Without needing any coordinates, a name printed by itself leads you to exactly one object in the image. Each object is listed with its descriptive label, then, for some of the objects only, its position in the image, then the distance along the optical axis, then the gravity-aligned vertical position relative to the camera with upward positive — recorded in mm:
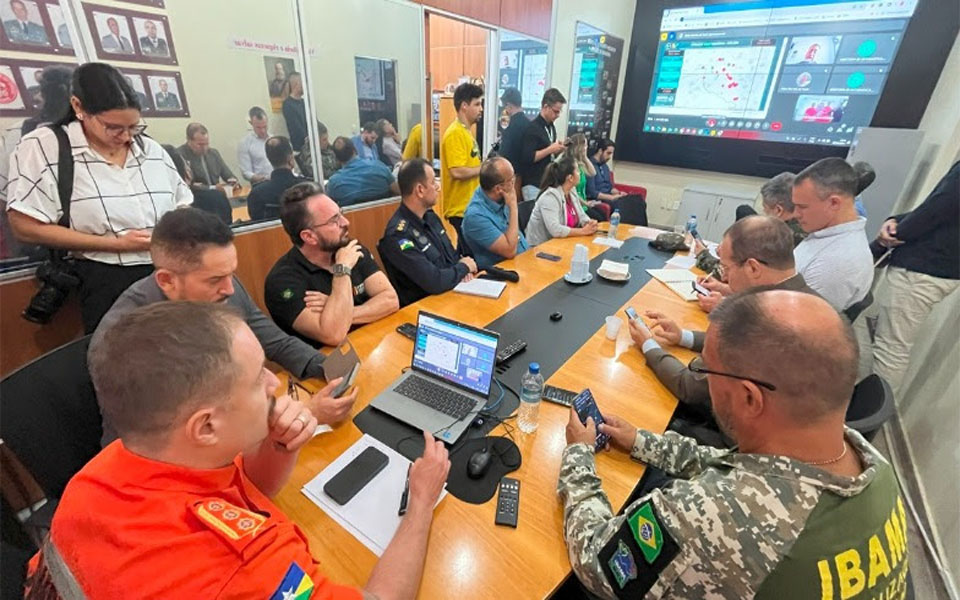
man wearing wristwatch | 1743 -707
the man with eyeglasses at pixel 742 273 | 1692 -617
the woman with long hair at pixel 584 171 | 4148 -576
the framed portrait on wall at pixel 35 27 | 1818 +295
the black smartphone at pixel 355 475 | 1028 -884
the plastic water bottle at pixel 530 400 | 1304 -845
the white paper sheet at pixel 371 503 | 950 -896
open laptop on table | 1309 -869
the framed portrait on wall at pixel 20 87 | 1834 +41
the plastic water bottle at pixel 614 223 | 3391 -816
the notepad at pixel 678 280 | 2424 -939
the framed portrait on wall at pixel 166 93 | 2373 +43
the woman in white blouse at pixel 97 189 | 1684 -361
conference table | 885 -916
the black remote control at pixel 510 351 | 1679 -914
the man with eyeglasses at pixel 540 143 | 4098 -276
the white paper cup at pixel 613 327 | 1852 -872
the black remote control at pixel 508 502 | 1000 -905
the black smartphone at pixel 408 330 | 1794 -898
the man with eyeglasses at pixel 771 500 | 712 -638
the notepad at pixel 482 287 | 2240 -901
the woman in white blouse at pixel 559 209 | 3365 -731
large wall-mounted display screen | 4352 +580
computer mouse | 1117 -890
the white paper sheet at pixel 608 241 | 3240 -917
